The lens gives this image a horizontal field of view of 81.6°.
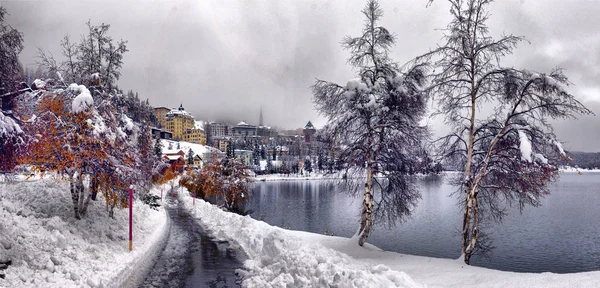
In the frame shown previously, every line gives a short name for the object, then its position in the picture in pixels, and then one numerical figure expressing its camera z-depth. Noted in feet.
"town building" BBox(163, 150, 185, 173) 339.12
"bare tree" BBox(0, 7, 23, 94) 31.09
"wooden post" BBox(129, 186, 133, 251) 47.01
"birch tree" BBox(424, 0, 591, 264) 35.01
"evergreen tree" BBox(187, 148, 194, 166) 438.81
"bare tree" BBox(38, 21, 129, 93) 61.31
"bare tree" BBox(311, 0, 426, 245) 45.24
